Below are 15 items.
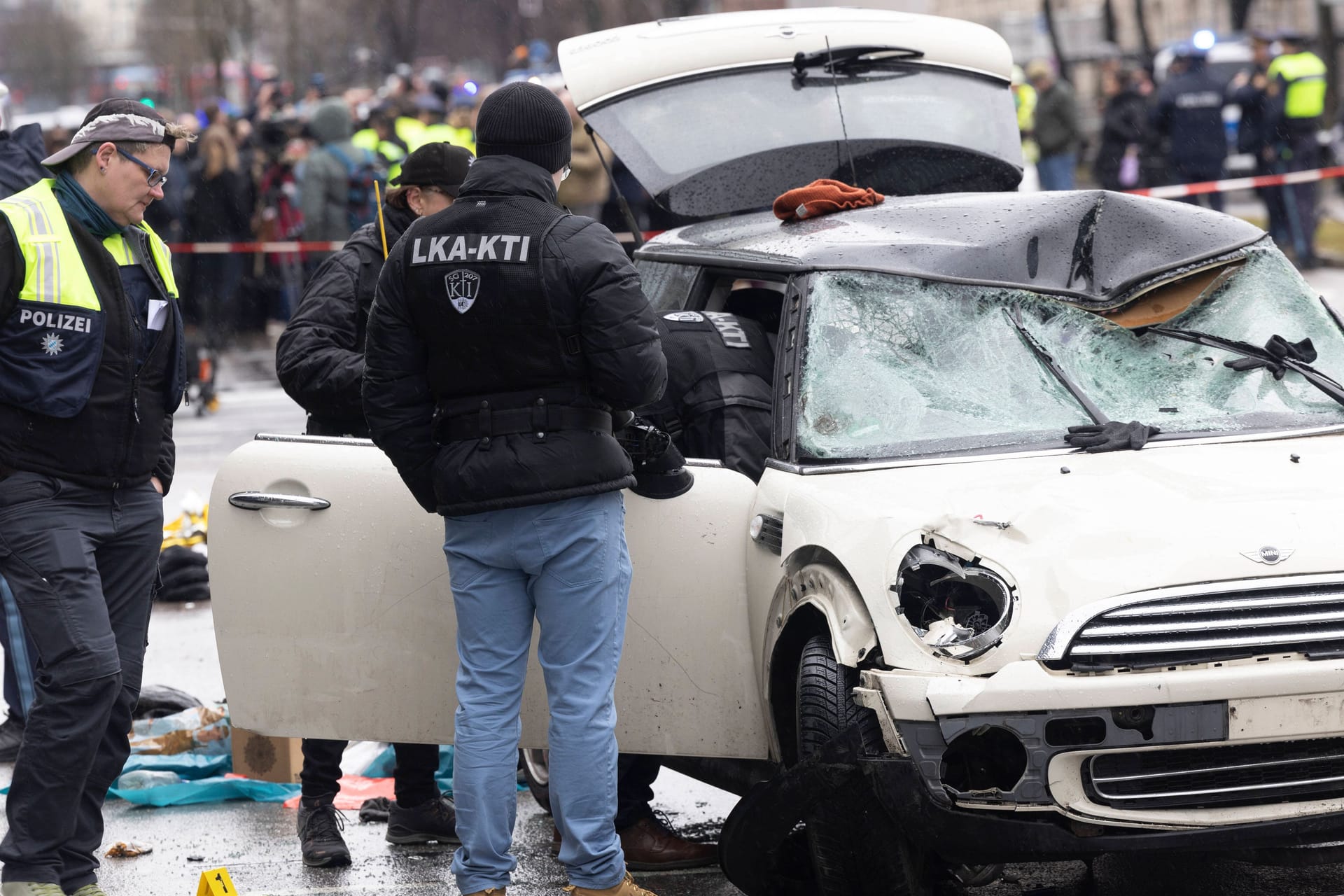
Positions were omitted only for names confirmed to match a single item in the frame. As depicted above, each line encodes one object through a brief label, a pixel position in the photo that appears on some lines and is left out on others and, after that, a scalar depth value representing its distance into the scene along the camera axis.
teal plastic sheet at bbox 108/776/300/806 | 11.38
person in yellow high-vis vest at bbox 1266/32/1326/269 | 34.16
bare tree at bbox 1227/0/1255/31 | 62.97
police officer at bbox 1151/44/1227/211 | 35.31
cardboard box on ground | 11.26
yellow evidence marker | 8.85
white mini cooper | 7.55
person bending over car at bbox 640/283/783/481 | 10.18
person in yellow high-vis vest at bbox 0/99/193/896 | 8.68
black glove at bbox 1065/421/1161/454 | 8.74
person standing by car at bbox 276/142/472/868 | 10.14
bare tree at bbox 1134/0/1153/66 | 54.96
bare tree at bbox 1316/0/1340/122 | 50.25
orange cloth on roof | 10.96
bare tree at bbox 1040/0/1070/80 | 64.12
